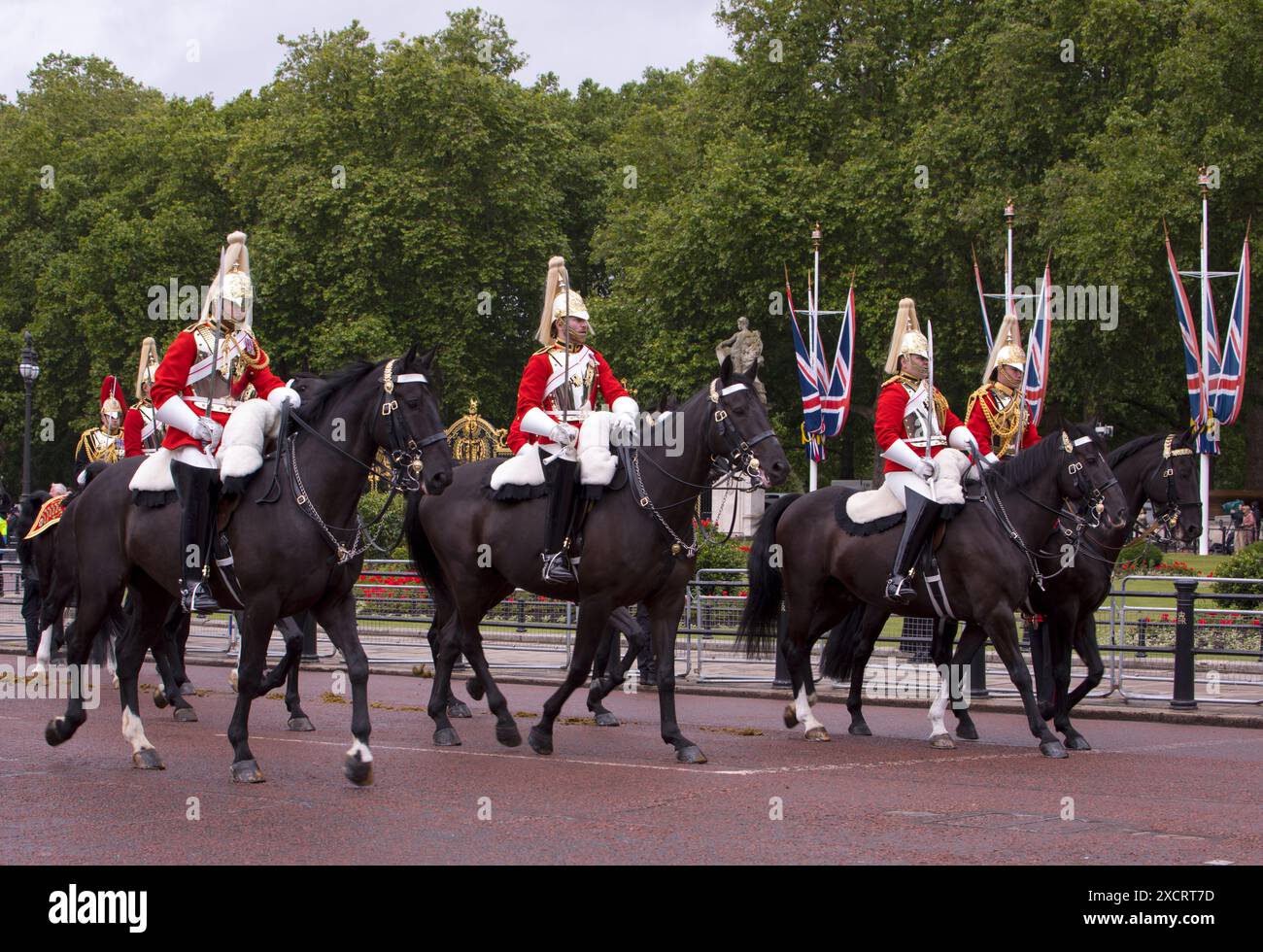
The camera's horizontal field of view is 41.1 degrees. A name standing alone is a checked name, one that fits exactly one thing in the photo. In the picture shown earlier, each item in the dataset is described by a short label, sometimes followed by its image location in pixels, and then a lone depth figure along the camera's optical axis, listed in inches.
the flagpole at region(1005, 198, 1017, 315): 1362.9
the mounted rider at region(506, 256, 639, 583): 493.4
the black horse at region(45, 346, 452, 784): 404.8
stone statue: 1434.5
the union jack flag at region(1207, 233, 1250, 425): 1226.0
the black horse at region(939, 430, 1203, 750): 521.7
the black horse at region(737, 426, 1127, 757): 499.5
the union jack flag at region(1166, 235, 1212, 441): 1250.0
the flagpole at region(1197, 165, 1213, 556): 1278.3
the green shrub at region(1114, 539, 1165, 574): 1117.7
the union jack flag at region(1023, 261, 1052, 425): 1198.9
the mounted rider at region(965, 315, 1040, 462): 559.8
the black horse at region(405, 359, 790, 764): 456.1
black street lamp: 1437.1
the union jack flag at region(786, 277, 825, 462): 1418.6
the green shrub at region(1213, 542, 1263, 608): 754.8
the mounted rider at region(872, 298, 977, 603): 507.5
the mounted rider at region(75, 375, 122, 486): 744.3
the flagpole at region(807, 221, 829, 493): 1498.5
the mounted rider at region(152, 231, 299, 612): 427.2
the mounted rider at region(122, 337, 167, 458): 617.9
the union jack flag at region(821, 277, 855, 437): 1425.9
